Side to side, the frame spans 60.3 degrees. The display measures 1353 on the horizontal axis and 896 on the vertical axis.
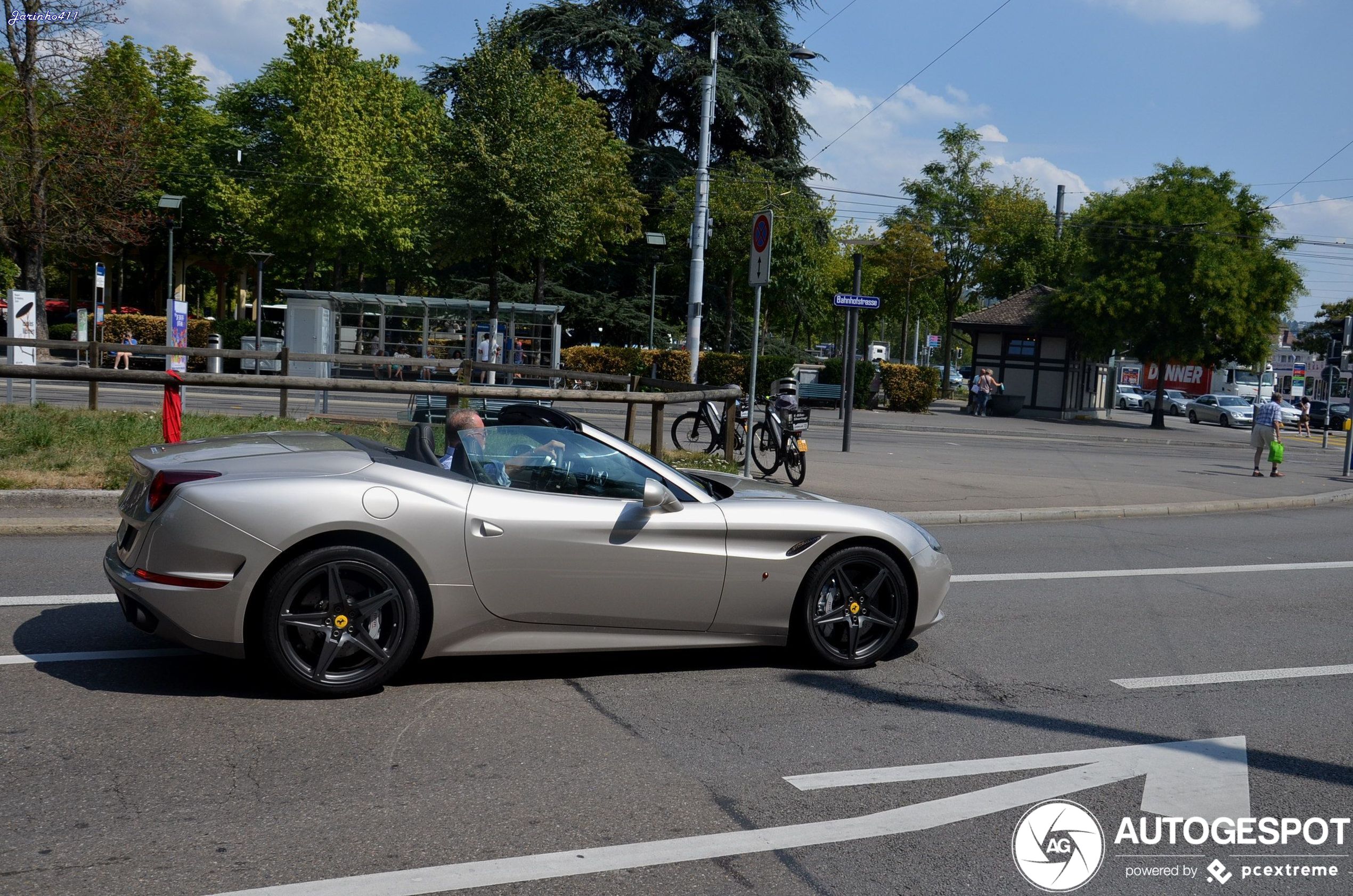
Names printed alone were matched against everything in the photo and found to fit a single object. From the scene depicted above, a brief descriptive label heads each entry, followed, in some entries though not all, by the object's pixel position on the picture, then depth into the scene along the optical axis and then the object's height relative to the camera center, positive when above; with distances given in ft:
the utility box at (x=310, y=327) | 112.16 +0.82
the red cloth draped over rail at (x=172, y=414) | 34.14 -2.56
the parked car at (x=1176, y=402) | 203.10 -2.77
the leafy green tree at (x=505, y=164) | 90.27 +14.31
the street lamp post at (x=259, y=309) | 122.01 +2.39
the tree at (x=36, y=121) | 101.04 +18.07
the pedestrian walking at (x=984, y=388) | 142.92 -1.65
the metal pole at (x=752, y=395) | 38.40 -1.30
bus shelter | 117.60 +1.86
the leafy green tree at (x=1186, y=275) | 135.95 +13.35
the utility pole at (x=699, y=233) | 96.27 +10.36
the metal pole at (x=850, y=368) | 60.03 -0.06
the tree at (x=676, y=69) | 140.87 +35.58
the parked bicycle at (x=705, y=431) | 55.11 -3.61
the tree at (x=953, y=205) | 180.14 +25.94
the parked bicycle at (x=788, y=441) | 49.11 -3.32
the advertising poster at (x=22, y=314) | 60.18 +0.20
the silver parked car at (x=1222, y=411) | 179.32 -3.44
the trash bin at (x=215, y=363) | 90.48 -2.87
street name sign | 52.42 +2.97
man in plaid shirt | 71.87 -2.14
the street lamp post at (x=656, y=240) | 123.13 +12.25
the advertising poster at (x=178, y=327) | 60.29 +0.04
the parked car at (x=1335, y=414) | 182.80 -2.92
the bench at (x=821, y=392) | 121.80 -2.83
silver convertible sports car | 16.17 -3.15
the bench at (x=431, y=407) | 35.81 -2.11
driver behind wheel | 18.34 -1.60
